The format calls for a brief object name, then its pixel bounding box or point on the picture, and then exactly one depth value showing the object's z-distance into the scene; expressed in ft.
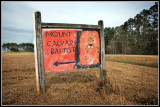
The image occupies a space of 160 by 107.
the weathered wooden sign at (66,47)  9.04
